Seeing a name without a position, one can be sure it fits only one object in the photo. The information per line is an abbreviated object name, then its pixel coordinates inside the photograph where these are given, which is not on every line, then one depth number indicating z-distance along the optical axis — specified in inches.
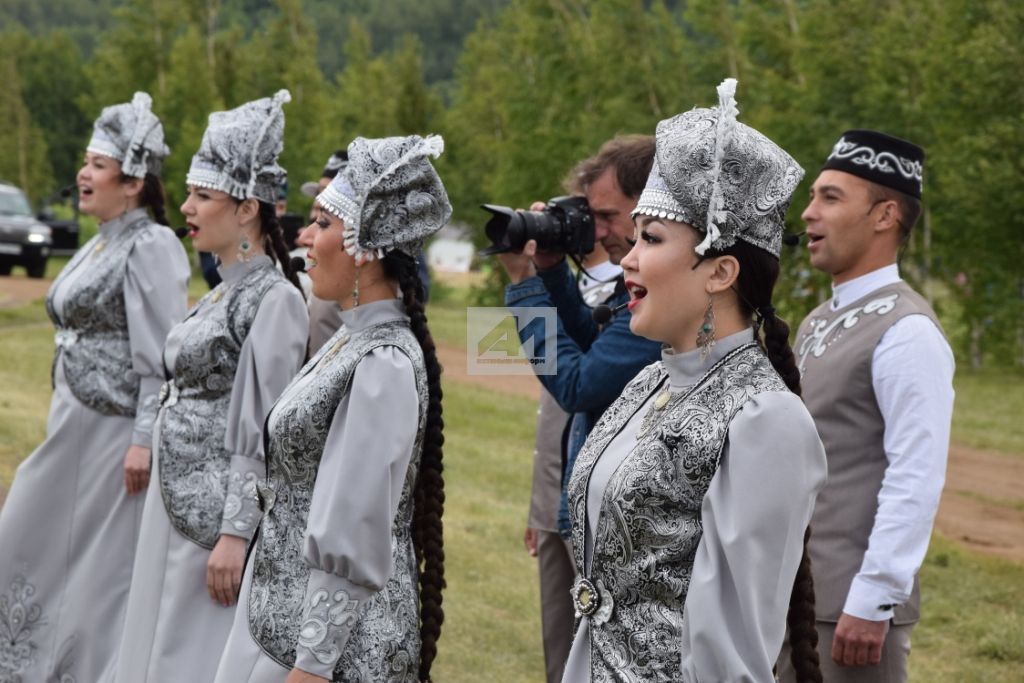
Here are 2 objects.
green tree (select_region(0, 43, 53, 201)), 1769.2
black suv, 1022.4
